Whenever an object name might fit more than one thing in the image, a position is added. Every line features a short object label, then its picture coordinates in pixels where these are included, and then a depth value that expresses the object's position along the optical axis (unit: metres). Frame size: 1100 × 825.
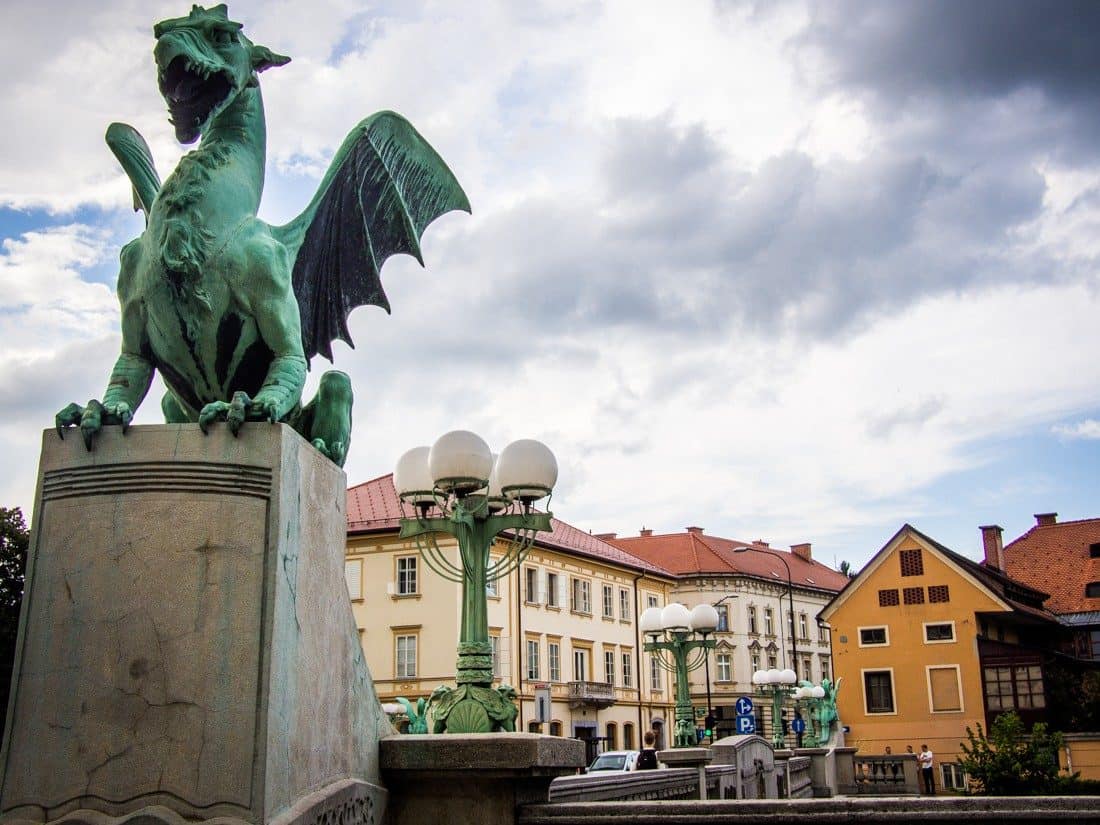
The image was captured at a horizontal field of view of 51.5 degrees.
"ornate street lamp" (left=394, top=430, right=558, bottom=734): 7.87
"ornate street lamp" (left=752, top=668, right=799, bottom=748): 26.34
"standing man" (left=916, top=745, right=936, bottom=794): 32.16
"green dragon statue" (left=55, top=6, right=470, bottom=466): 4.22
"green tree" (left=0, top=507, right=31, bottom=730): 22.62
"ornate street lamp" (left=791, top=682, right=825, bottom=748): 32.28
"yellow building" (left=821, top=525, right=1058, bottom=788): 44.25
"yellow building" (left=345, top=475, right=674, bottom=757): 37.78
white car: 25.88
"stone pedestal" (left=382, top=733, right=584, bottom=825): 4.12
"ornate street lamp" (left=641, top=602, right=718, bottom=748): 15.60
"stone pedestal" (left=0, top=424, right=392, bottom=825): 3.33
